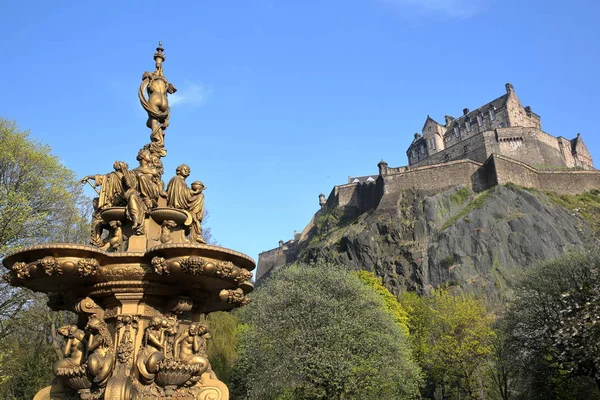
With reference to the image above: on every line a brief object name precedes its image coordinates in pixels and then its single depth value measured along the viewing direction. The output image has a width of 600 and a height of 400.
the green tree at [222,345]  24.94
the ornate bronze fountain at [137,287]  6.39
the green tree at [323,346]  20.74
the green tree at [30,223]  16.72
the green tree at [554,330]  19.67
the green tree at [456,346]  33.16
